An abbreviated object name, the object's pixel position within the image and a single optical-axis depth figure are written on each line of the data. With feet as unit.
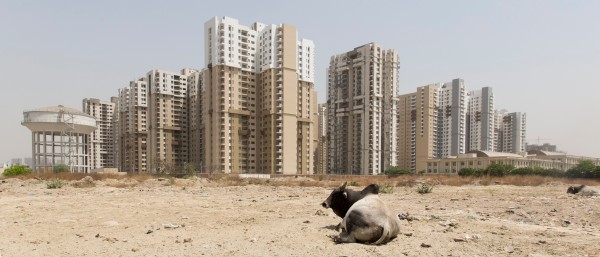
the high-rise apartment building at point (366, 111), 296.10
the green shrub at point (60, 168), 205.46
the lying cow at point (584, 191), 64.05
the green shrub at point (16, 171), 139.19
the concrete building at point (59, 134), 236.84
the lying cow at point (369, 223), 23.44
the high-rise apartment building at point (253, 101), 256.52
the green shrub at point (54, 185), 70.11
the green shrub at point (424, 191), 71.78
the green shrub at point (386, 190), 71.93
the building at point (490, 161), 289.74
